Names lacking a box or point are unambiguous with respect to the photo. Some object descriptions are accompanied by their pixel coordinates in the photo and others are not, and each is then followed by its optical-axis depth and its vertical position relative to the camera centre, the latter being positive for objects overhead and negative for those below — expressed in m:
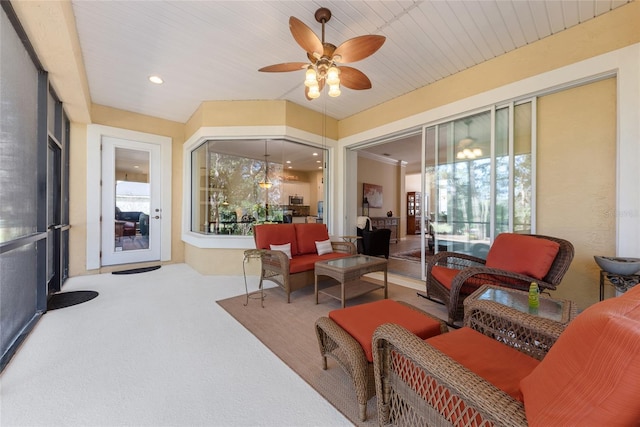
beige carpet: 1.51 -1.08
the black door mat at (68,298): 2.80 -1.04
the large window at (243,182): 4.42 +0.57
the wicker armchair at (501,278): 2.11 -0.57
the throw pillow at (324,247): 3.70 -0.52
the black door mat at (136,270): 4.20 -1.00
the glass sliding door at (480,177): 2.83 +0.46
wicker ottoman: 1.31 -0.70
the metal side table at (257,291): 3.14 -0.98
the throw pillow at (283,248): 3.40 -0.48
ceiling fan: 1.99 +1.38
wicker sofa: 3.05 -0.55
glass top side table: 1.49 -0.59
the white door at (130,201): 4.29 +0.20
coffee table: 2.63 -0.64
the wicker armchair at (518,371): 0.53 -0.55
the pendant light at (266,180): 4.54 +0.60
